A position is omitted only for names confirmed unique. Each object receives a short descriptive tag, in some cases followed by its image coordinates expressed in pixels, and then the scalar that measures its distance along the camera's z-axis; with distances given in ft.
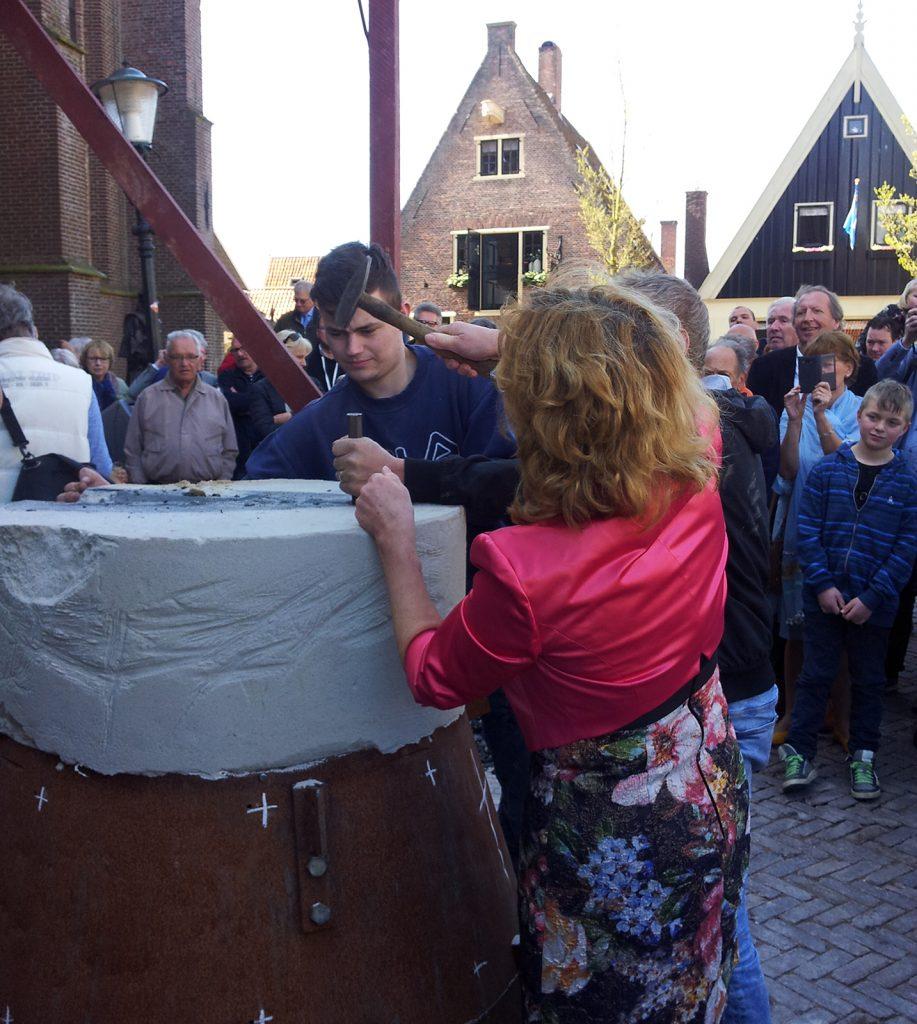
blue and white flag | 72.38
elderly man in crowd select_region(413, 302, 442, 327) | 30.30
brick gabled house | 85.35
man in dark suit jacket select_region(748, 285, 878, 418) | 17.83
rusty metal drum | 6.18
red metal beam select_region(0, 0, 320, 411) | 11.25
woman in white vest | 12.14
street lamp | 27.43
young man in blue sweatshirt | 8.55
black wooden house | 72.43
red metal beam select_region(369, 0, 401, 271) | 10.63
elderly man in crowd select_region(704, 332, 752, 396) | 14.64
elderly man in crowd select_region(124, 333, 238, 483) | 20.67
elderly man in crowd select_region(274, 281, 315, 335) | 24.59
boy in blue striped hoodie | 14.89
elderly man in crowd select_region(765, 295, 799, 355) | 20.85
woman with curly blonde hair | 5.35
